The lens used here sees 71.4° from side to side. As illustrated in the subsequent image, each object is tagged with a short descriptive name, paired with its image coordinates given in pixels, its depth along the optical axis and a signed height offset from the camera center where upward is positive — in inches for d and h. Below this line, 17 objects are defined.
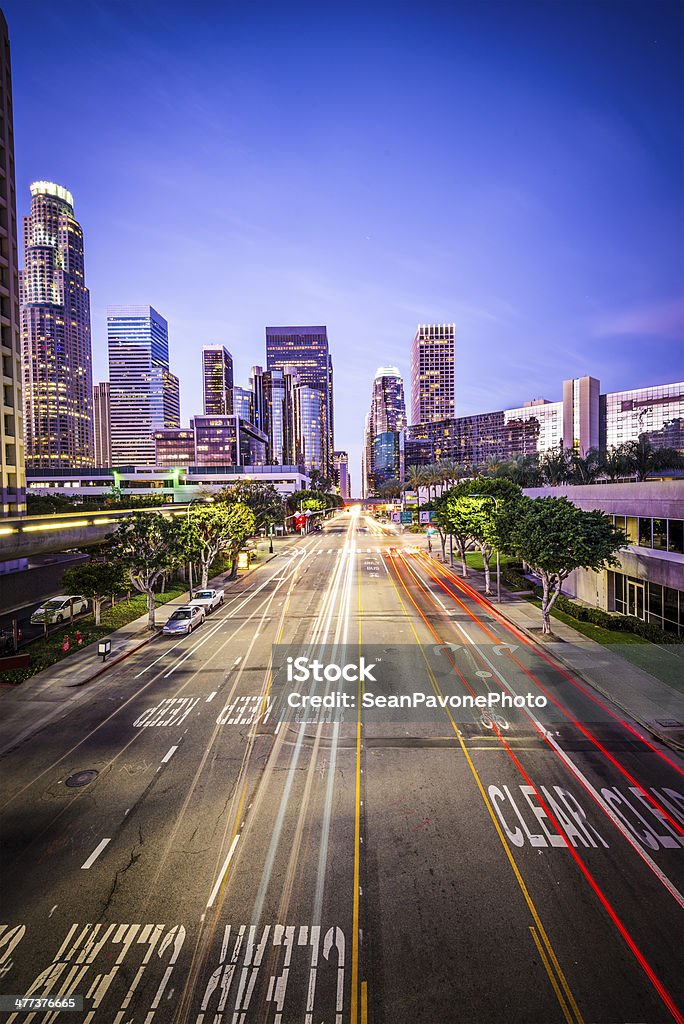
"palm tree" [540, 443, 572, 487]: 3282.5 +153.5
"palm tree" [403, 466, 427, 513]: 4987.2 +184.0
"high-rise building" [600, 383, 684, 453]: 6870.1 +1170.1
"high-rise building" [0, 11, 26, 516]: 1768.0 +627.6
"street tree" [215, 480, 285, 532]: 2970.0 -34.4
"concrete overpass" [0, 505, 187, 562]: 944.3 -79.7
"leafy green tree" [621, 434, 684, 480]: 2536.9 +182.1
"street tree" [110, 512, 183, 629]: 1211.9 -139.6
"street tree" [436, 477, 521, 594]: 1569.5 -70.5
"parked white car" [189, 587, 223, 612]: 1406.3 -314.5
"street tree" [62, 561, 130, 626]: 1163.3 -204.7
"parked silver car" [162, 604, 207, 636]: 1178.6 -316.6
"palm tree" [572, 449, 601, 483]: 3230.8 +164.8
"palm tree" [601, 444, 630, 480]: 2807.6 +168.3
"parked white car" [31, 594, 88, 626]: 1270.9 -308.5
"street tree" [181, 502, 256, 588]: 1400.1 -121.1
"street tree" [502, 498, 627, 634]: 1071.6 -114.5
